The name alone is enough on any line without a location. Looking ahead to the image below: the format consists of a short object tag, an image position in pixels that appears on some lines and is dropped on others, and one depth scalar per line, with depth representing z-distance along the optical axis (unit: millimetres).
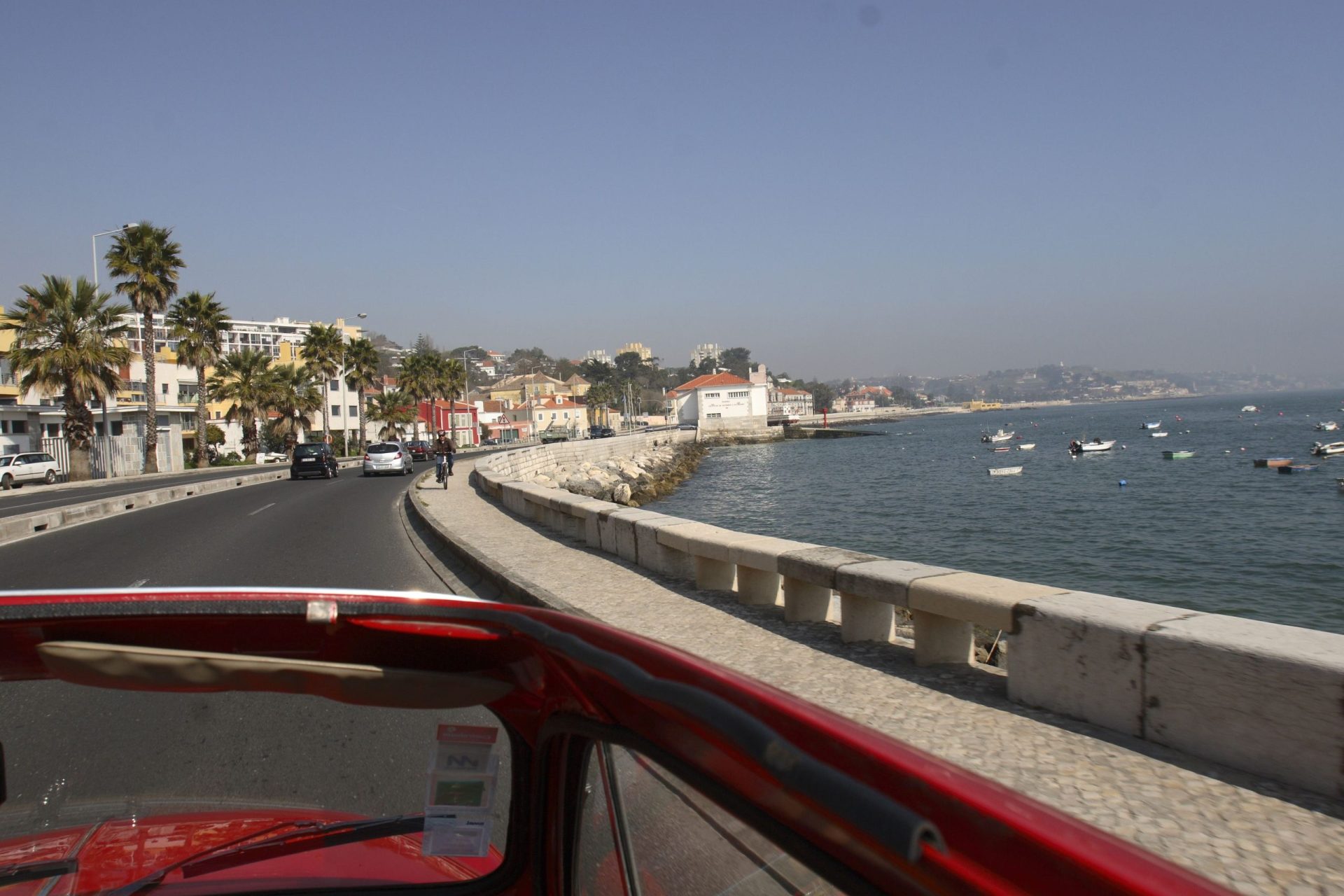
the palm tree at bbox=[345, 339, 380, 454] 65938
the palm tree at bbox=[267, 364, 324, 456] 58625
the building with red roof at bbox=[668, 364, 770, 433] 125000
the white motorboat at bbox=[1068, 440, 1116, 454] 68688
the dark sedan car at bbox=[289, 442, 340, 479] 34969
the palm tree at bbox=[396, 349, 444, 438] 76875
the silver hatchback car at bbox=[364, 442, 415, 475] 37062
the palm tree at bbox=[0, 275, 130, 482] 36625
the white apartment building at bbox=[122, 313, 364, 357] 162325
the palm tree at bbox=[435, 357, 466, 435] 79500
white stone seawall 3793
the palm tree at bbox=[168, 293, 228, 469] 49594
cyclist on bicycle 26734
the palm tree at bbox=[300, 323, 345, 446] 62000
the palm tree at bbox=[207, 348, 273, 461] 55562
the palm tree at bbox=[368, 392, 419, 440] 75312
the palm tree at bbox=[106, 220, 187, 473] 43156
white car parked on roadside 35531
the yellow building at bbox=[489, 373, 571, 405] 154125
